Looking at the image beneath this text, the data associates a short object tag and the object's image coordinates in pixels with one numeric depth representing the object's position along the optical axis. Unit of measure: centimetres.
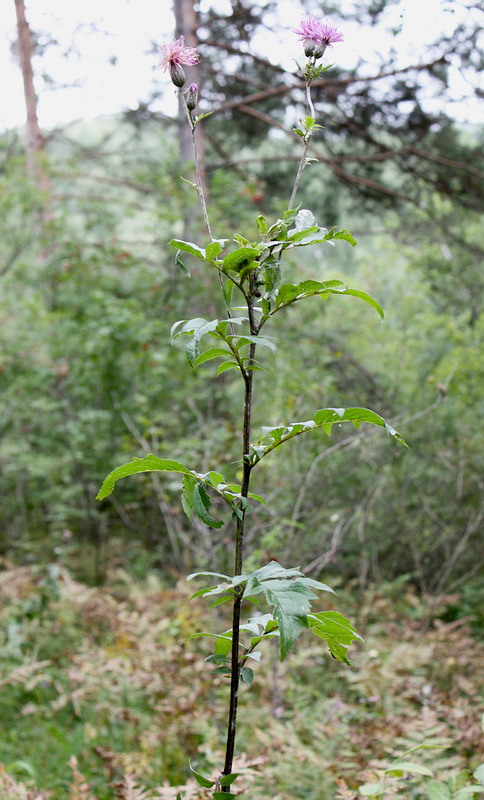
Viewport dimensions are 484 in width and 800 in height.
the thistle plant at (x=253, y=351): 116
